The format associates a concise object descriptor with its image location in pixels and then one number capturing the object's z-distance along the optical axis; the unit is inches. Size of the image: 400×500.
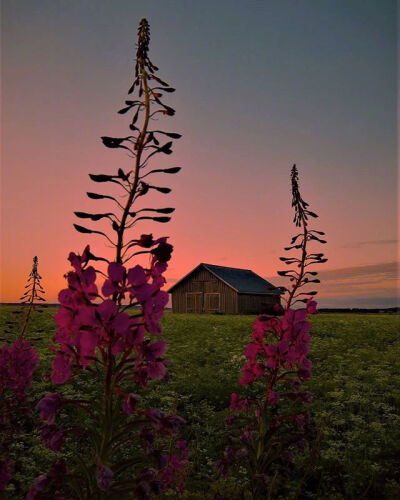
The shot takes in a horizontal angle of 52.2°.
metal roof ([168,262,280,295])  1815.9
